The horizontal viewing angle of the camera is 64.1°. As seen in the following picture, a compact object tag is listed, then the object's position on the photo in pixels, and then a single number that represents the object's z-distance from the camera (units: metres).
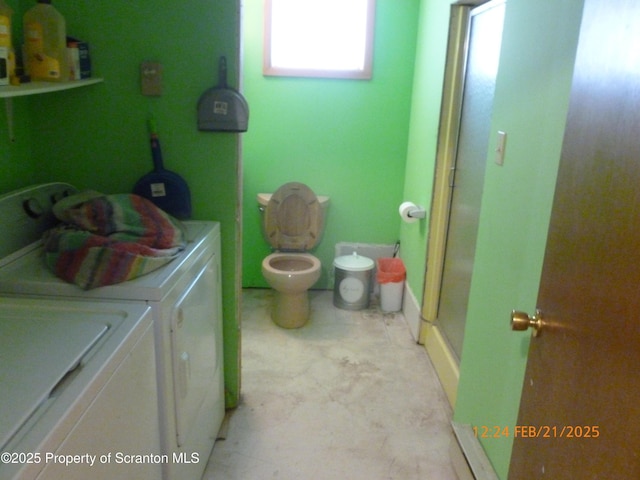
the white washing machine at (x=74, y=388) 0.86
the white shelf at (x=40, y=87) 1.44
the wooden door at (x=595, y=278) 0.78
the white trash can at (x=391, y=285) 3.43
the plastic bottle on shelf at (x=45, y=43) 1.67
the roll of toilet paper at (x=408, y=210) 3.06
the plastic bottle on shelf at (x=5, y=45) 1.46
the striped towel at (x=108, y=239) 1.44
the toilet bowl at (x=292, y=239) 3.17
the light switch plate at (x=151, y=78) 1.96
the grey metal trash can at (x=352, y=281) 3.42
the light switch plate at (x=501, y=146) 1.75
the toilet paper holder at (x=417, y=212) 2.98
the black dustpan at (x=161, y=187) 2.01
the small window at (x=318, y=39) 3.33
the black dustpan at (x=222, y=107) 1.97
